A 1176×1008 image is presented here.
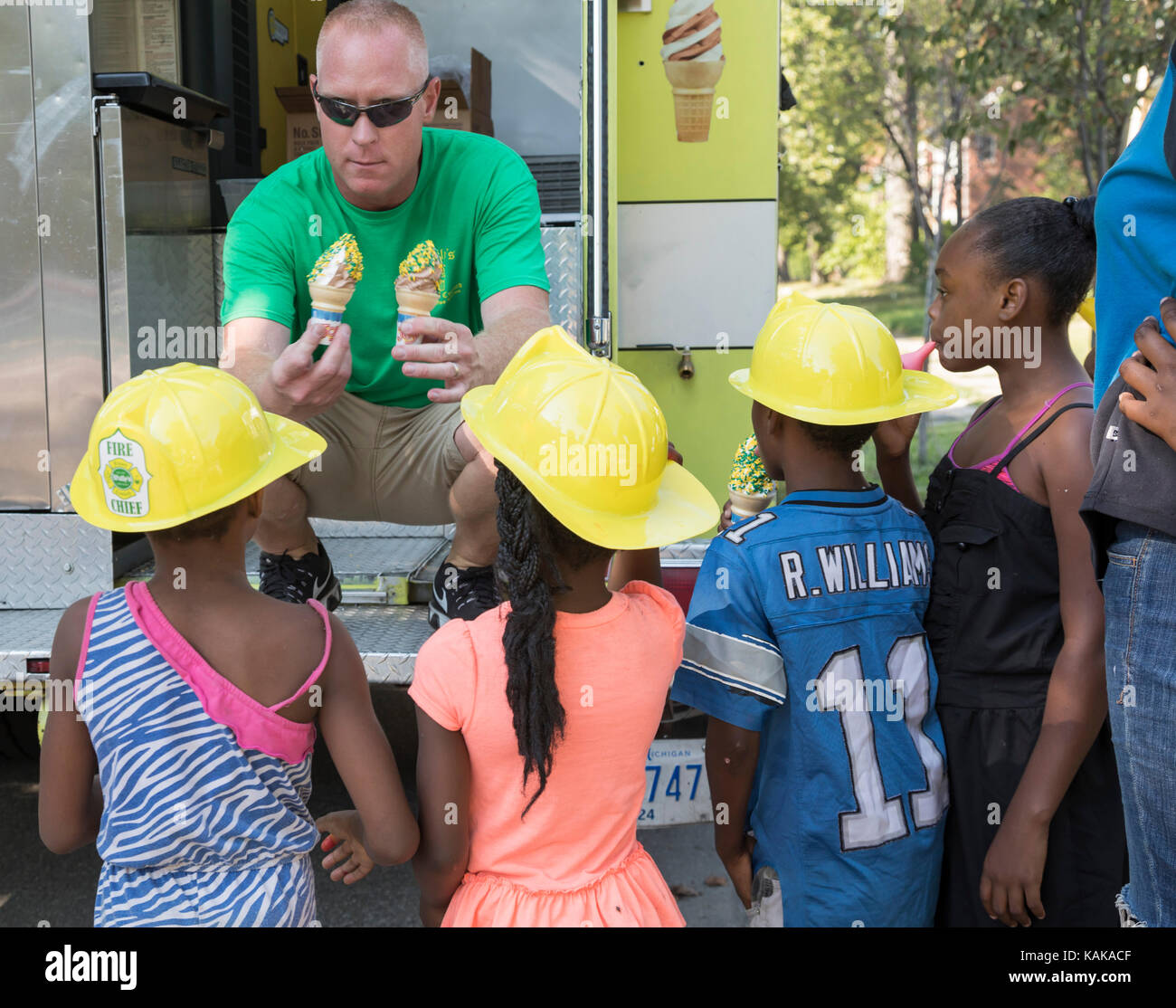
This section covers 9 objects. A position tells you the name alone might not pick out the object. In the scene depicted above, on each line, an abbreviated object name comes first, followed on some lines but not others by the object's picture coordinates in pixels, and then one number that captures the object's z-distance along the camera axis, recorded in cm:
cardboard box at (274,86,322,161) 470
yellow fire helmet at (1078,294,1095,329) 304
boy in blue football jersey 215
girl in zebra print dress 184
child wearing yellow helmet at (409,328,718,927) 181
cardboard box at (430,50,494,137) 442
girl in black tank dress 215
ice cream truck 331
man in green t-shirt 297
